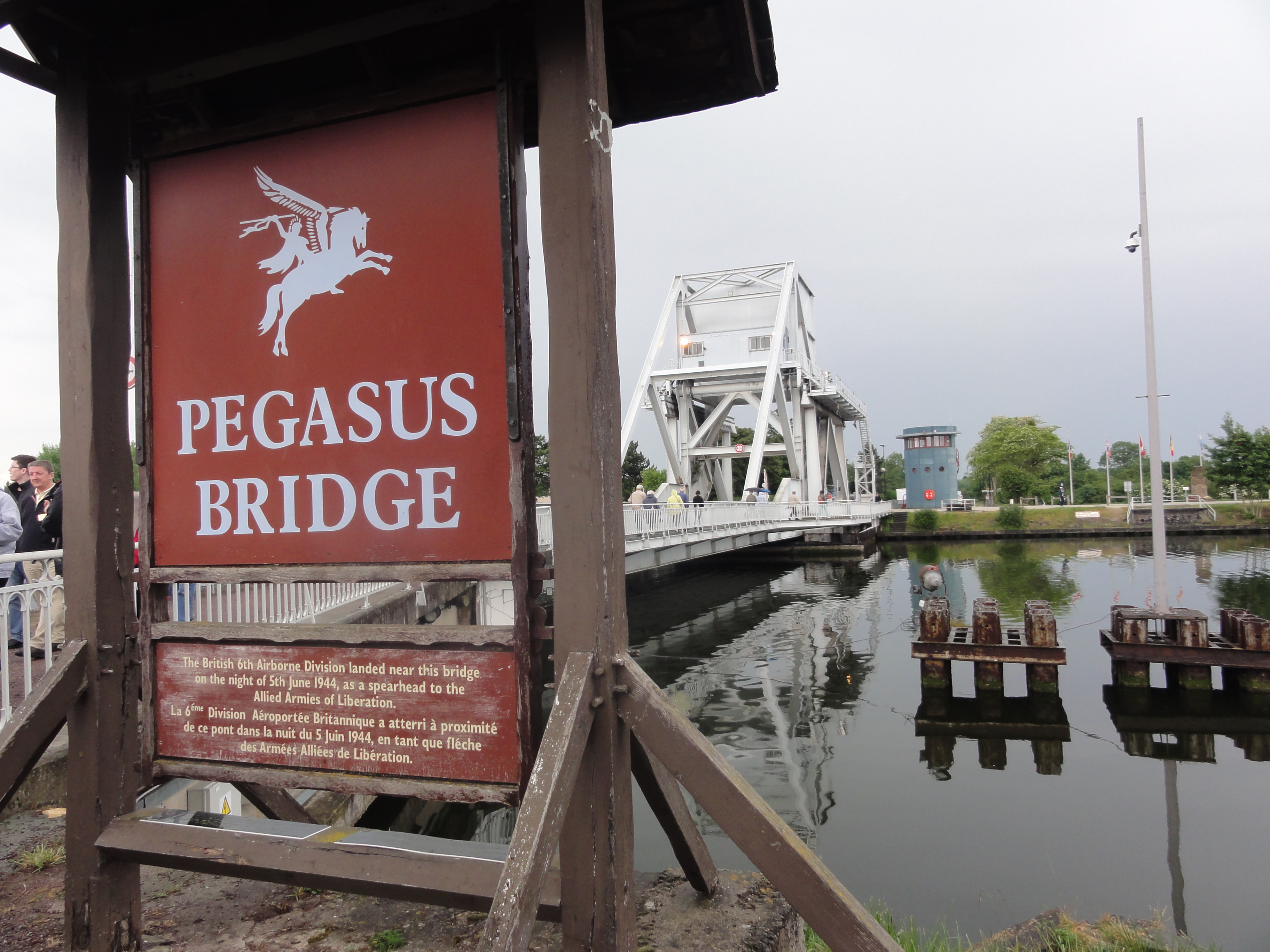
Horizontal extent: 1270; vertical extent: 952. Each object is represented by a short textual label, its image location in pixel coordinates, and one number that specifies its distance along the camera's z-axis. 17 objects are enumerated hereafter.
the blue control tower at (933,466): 67.31
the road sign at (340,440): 2.25
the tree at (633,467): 65.75
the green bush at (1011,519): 45.19
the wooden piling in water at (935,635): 11.71
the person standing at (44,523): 5.84
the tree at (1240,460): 49.09
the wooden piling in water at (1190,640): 10.87
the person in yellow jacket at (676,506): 18.80
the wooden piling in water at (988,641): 11.36
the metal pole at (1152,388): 12.41
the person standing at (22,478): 6.72
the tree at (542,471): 46.56
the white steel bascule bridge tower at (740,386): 44.59
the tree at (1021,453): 66.44
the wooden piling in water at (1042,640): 11.17
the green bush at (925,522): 46.09
